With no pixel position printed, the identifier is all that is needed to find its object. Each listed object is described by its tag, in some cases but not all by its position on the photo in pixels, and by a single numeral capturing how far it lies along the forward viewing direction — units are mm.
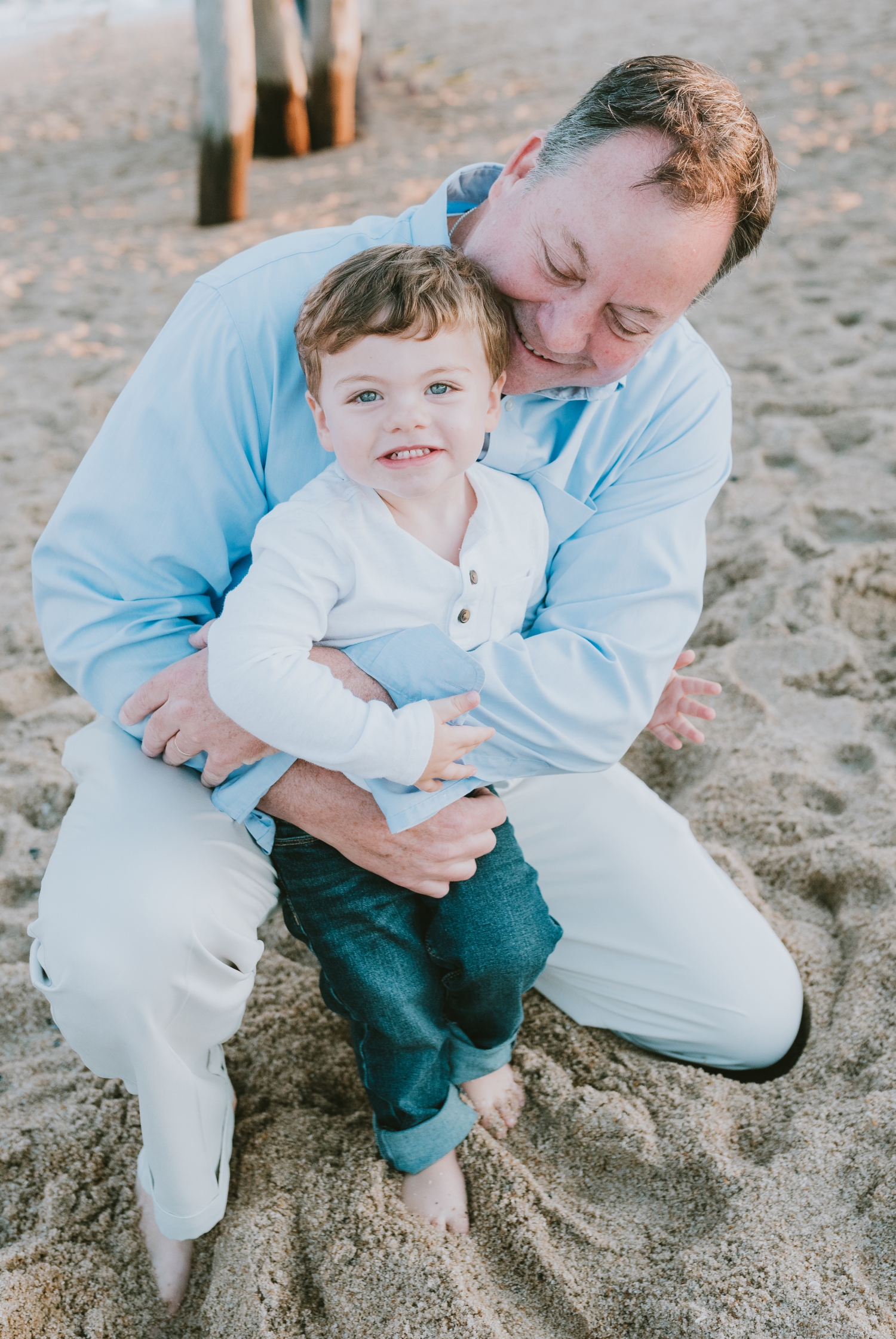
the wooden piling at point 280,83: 6262
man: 1475
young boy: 1393
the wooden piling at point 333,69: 6602
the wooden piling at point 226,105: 5441
